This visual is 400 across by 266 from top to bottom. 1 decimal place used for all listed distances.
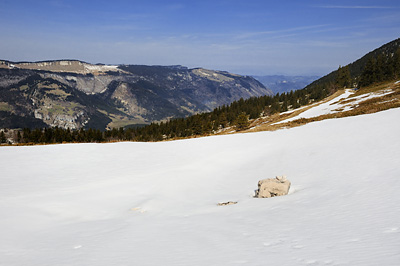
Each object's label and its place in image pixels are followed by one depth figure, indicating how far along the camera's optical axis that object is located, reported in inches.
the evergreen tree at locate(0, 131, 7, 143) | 3961.1
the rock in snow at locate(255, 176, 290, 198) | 506.3
